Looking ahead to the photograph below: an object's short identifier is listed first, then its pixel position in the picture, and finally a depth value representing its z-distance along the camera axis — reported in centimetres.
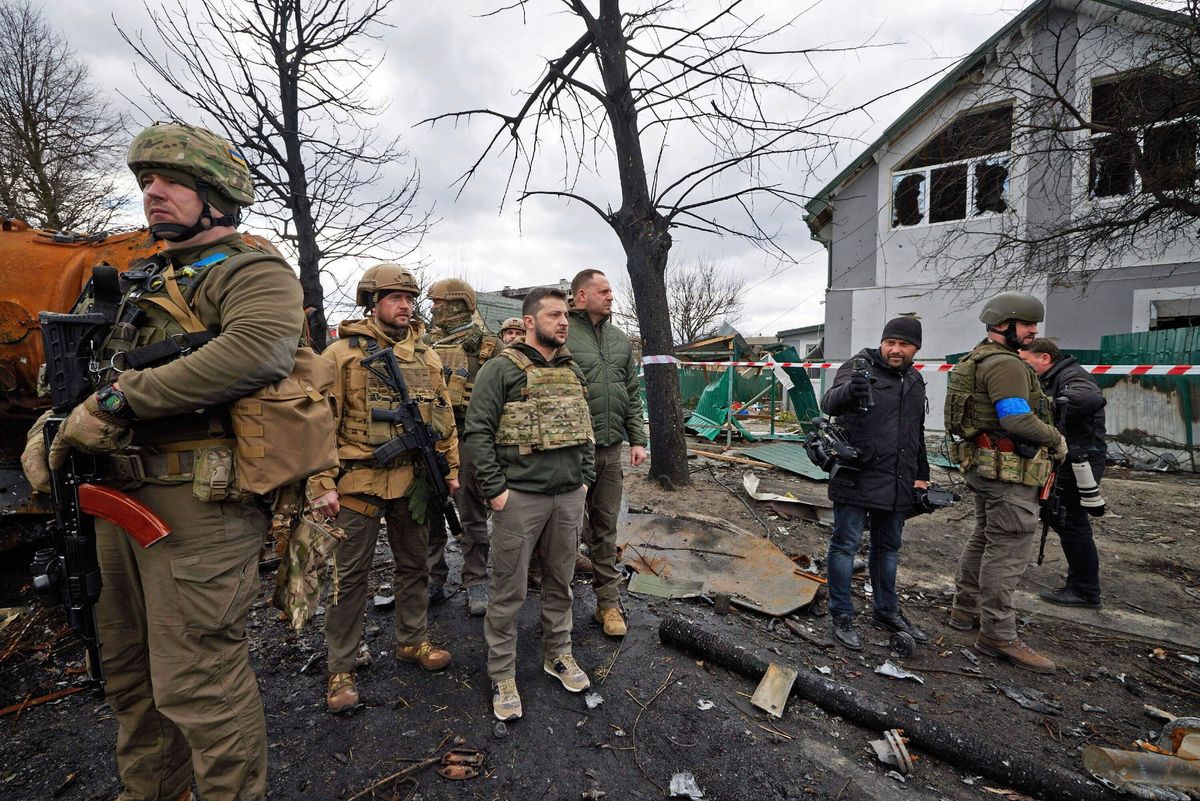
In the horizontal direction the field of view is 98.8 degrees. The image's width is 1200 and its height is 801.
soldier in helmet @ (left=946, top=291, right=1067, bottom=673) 303
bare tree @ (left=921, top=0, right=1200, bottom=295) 585
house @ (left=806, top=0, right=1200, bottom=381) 835
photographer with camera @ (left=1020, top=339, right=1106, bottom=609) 371
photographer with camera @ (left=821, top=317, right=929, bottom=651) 319
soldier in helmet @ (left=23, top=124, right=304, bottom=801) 153
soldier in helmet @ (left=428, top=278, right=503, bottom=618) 367
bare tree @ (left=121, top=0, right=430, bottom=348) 601
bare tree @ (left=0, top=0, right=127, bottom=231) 1228
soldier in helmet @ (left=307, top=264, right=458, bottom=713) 255
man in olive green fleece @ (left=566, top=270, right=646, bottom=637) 325
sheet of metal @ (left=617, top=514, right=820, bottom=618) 368
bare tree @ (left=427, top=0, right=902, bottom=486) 556
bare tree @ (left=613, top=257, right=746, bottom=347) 3353
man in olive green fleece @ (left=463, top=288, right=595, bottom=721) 250
